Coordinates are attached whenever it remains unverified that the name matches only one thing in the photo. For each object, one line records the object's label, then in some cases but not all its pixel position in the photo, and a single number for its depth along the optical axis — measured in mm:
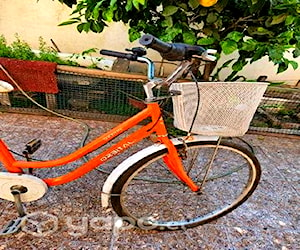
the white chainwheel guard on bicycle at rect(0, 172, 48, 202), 1428
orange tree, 1872
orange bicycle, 1228
